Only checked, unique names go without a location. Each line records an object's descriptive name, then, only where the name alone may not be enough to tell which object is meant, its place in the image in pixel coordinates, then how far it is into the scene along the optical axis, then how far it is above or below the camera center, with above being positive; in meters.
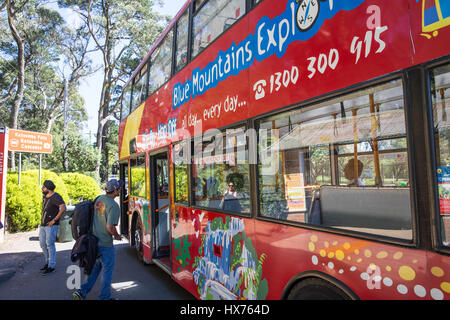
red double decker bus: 1.57 +0.26
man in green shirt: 4.24 -0.69
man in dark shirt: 5.97 -0.61
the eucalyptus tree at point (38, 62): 20.02 +10.67
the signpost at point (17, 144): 8.92 +1.55
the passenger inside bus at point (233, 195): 3.09 -0.13
